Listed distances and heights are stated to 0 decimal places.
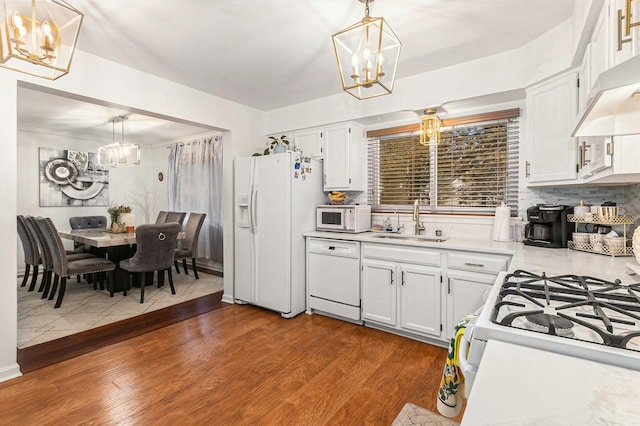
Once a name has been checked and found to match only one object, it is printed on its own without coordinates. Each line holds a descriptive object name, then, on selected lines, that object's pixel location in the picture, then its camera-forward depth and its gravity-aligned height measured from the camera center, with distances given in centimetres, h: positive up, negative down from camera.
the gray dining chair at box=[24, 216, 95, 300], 379 -59
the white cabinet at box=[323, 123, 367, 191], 360 +60
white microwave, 339 -9
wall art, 538 +52
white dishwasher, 315 -69
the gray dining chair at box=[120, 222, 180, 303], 378 -48
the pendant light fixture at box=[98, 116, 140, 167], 473 +82
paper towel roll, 278 -12
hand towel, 111 -60
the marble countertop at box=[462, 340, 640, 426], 55 -35
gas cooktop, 83 -30
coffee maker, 242 -11
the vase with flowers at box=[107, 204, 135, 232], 469 -12
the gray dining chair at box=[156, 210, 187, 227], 538 -13
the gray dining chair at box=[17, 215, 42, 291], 421 -55
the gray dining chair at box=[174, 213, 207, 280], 484 -49
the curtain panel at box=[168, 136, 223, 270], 550 +42
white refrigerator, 338 -17
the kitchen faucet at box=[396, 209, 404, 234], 344 -17
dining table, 382 -41
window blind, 297 +45
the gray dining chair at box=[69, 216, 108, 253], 513 -24
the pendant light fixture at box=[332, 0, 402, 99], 162 +129
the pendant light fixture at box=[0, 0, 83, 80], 147 +88
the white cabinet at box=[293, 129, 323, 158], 381 +82
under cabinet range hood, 72 +30
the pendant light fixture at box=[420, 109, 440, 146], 304 +79
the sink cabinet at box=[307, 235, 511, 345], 254 -64
